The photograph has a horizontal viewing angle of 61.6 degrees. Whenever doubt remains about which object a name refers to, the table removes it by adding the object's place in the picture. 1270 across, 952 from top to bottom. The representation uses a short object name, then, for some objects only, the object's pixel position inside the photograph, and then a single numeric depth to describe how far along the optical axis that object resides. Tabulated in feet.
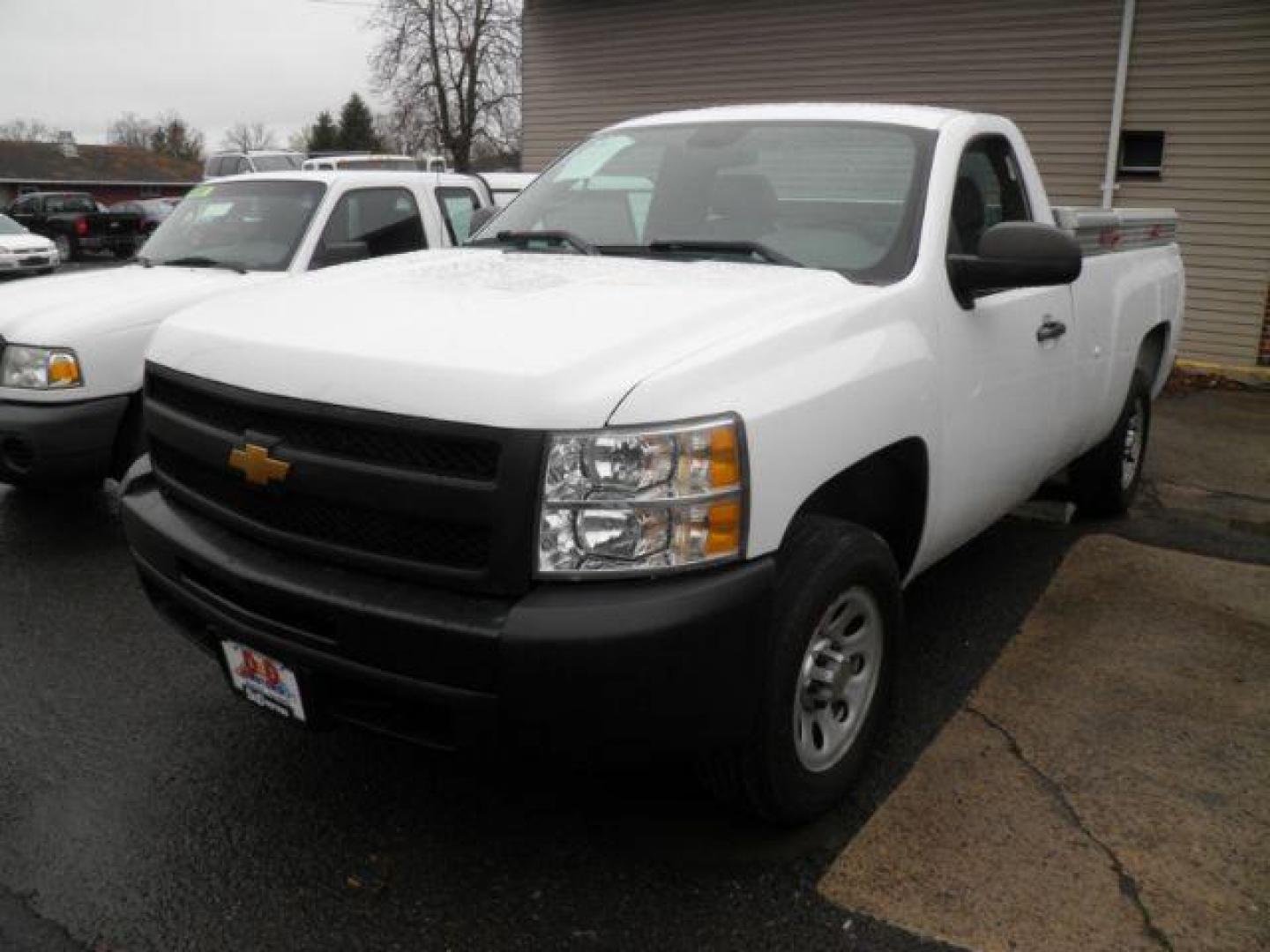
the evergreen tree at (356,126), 209.05
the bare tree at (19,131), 212.19
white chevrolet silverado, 7.11
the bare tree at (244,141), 245.22
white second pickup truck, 15.92
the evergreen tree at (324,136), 212.23
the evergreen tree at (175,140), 244.22
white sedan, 62.23
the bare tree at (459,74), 129.80
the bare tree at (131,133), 256.93
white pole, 34.14
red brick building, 155.94
